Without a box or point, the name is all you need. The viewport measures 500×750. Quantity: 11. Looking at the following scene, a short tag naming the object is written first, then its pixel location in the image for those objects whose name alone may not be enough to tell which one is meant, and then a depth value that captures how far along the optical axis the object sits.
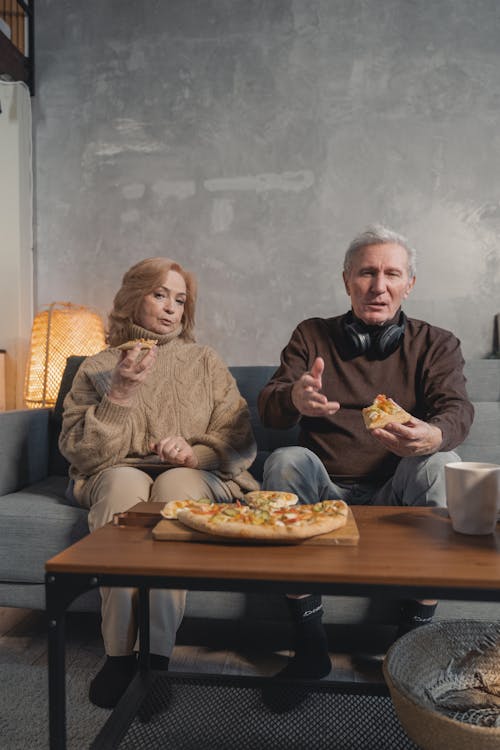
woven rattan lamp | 3.04
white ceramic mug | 1.08
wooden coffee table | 0.85
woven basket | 0.93
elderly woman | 1.44
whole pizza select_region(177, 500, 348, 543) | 0.98
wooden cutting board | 1.00
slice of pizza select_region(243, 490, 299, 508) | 1.17
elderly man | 1.66
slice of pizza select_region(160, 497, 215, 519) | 1.11
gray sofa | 1.64
